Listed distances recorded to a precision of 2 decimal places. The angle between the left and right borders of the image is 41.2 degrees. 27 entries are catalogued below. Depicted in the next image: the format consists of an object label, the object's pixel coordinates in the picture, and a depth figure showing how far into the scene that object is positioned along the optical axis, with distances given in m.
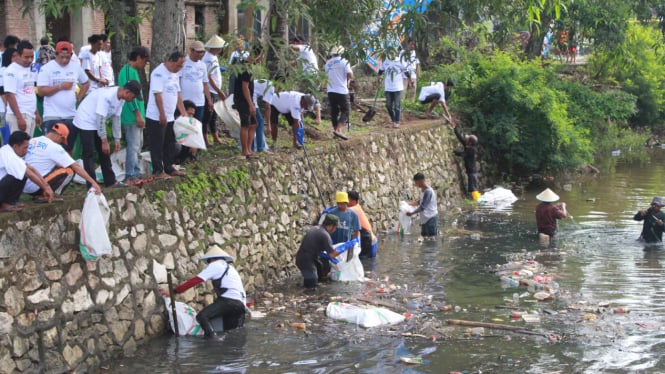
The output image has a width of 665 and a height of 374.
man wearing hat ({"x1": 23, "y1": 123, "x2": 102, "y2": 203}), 9.88
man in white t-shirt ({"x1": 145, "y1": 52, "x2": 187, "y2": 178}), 11.60
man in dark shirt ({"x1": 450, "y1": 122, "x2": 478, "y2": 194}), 22.67
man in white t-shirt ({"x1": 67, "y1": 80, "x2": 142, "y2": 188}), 10.91
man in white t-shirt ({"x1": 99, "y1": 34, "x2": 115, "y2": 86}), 14.72
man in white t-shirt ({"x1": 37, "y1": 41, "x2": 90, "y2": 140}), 11.31
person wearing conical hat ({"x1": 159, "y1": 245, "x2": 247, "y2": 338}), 10.83
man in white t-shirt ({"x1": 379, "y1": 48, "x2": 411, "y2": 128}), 20.27
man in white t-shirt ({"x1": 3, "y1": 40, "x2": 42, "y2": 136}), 11.12
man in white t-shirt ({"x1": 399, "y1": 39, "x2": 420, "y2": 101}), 14.10
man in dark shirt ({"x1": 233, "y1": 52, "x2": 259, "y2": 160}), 13.70
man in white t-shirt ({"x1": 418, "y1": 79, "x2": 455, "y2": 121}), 23.34
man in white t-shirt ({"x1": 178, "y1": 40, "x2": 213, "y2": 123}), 13.36
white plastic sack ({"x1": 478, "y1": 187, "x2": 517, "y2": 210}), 21.84
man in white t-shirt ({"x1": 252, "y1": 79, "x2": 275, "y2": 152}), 14.53
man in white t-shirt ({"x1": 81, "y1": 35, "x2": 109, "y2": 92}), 14.48
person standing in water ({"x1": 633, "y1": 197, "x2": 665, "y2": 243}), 16.34
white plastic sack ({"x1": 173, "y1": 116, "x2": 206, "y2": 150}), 12.50
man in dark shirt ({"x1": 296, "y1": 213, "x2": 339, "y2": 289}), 13.34
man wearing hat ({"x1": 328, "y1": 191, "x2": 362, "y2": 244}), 14.13
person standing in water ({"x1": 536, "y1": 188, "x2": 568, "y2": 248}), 17.06
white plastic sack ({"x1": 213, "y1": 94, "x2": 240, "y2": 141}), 14.77
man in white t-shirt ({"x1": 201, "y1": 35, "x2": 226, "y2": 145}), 14.51
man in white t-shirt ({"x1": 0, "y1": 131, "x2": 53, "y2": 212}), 9.20
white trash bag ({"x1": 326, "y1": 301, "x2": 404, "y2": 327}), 11.30
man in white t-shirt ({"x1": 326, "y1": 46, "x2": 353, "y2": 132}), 17.00
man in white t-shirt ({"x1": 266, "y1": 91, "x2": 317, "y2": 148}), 15.23
